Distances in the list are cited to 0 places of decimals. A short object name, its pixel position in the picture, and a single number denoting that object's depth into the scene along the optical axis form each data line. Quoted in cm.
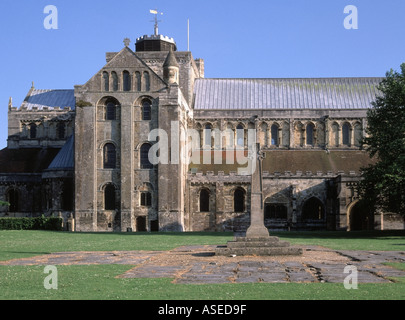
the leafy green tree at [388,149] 4119
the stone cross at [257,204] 2788
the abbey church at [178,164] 5728
